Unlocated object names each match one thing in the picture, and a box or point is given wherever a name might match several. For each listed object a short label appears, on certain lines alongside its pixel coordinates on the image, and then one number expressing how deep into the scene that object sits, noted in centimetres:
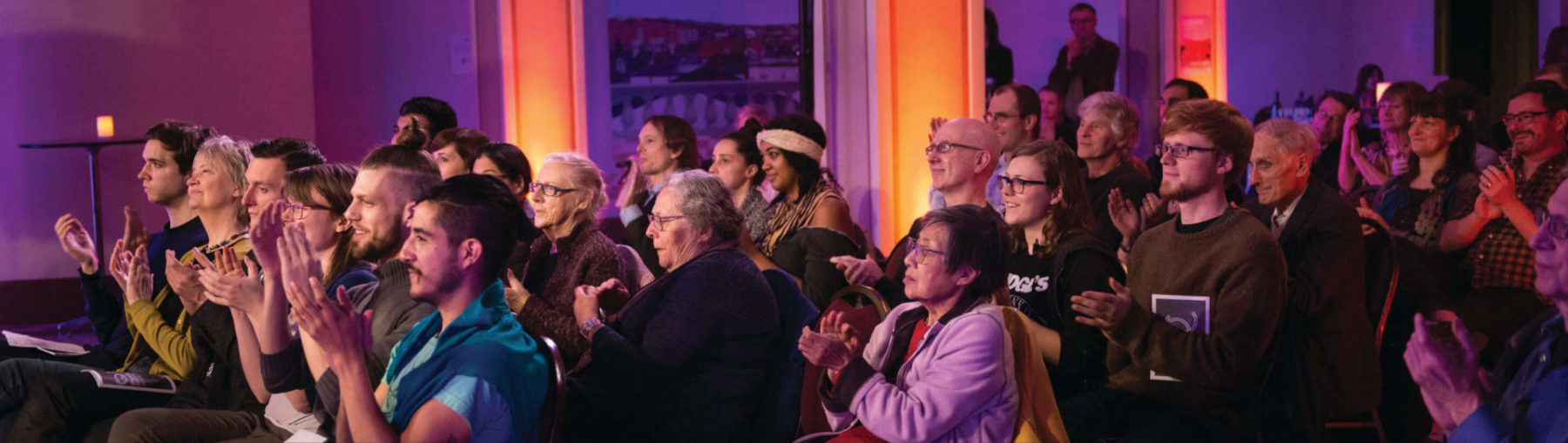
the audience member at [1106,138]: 426
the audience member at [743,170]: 476
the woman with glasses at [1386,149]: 479
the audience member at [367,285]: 237
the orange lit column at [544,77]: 672
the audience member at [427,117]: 533
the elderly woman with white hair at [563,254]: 343
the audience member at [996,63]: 712
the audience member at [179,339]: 303
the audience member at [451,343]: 206
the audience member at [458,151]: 476
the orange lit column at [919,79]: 604
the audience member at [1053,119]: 630
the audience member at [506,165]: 422
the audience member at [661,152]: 496
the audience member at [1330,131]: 570
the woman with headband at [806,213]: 403
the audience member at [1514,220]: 380
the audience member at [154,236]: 383
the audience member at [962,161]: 383
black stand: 702
